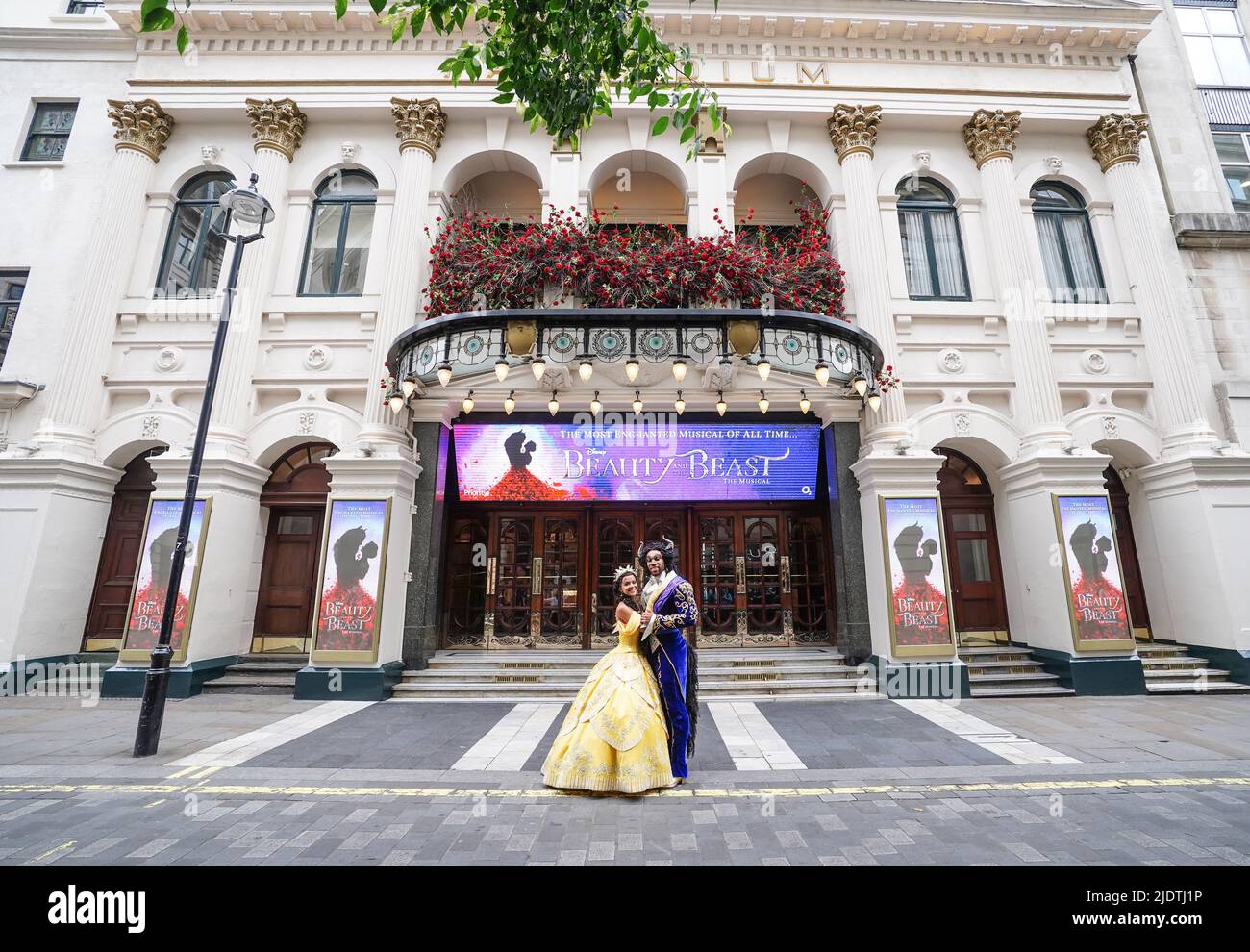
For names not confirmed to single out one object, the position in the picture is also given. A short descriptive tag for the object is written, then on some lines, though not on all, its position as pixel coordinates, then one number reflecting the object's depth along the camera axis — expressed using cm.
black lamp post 636
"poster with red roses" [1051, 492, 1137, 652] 962
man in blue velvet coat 540
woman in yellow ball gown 502
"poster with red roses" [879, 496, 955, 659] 963
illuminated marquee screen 1150
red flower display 1027
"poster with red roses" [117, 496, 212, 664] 955
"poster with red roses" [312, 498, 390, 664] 954
